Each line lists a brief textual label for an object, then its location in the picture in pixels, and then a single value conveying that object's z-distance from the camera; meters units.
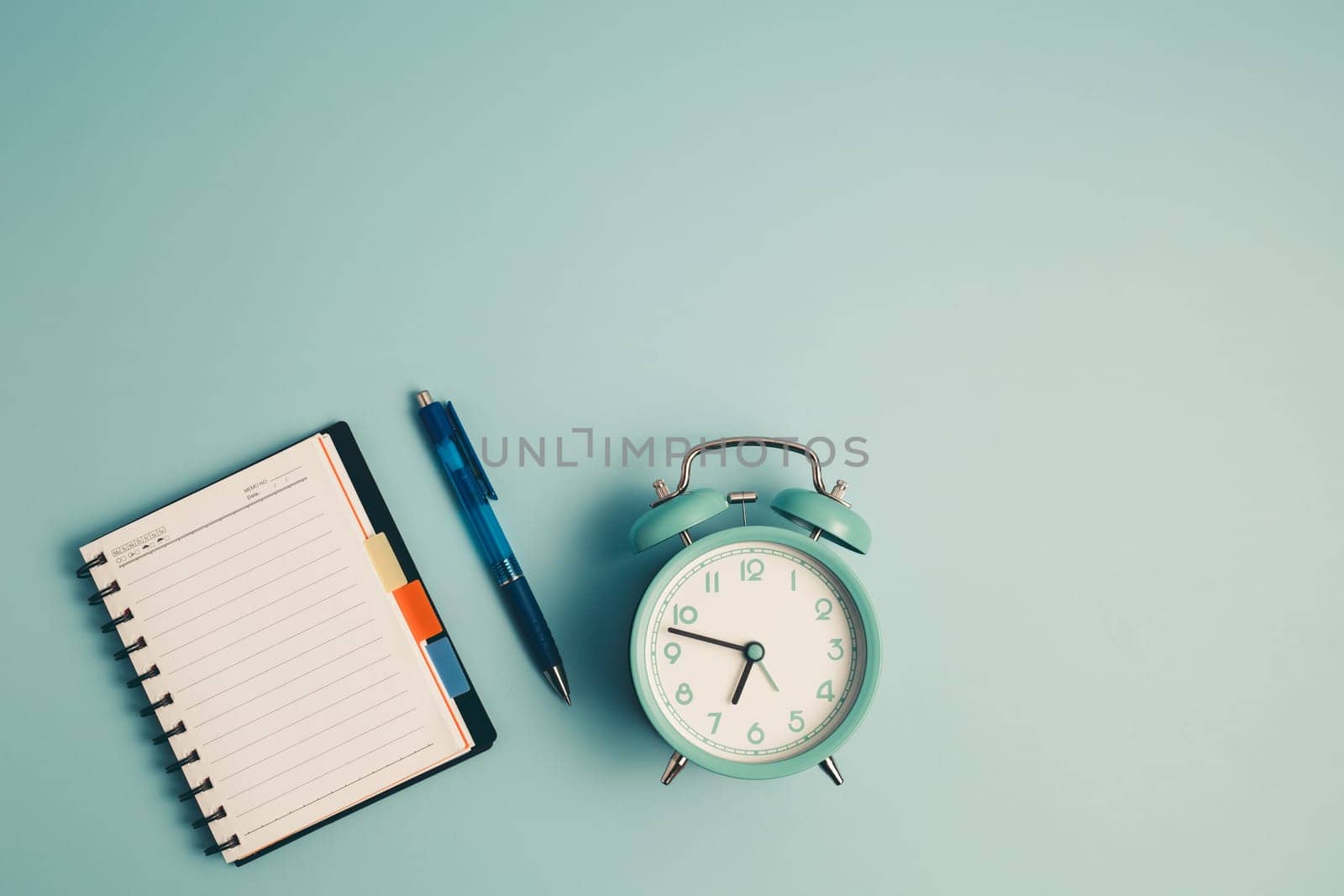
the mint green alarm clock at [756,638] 0.88
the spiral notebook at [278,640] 0.97
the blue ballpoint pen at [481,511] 0.97
